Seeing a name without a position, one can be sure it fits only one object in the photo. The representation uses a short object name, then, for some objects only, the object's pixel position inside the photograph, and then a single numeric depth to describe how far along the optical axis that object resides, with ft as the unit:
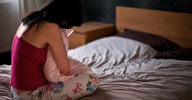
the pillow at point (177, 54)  7.75
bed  5.53
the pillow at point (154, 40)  8.62
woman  4.76
